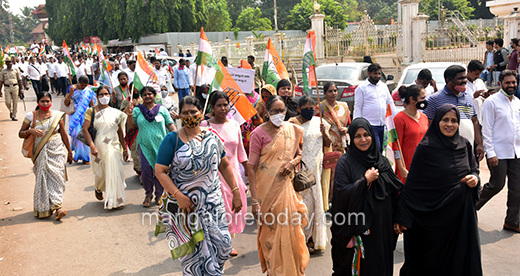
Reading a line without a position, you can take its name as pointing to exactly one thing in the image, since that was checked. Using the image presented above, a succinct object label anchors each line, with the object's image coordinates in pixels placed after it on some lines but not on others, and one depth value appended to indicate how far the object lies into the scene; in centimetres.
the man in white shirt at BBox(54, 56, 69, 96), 2083
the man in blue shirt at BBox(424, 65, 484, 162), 487
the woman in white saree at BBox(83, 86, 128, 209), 641
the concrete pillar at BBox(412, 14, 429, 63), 1895
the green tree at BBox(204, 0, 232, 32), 5050
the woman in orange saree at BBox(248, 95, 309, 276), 389
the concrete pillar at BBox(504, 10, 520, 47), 1633
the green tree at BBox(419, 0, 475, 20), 5138
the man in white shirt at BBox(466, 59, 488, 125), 603
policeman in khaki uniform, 1432
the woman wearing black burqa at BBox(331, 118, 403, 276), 343
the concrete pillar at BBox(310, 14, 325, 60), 2348
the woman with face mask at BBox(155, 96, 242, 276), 353
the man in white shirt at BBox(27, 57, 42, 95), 1923
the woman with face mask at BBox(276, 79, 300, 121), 567
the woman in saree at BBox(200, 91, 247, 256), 448
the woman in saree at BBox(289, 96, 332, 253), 472
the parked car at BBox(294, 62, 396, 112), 1128
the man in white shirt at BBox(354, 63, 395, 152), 629
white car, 1073
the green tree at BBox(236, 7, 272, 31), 5394
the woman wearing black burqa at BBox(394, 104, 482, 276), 350
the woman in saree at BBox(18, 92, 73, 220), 607
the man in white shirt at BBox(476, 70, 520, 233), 503
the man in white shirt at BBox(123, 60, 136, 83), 1209
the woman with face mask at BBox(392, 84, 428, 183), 484
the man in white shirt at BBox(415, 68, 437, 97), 654
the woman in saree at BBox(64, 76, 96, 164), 839
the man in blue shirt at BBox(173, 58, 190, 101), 1595
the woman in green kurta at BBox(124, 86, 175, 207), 592
